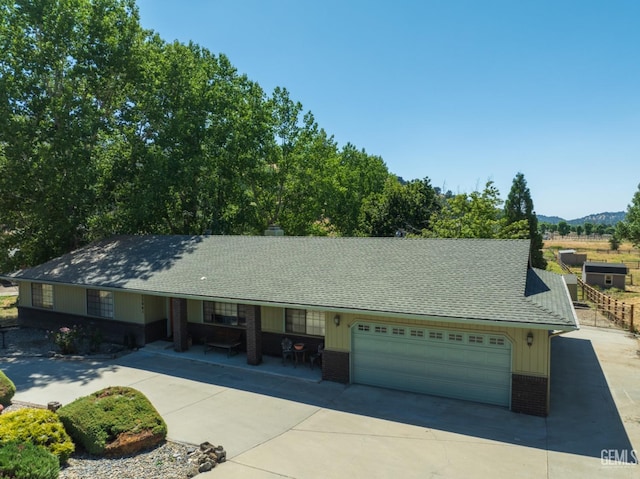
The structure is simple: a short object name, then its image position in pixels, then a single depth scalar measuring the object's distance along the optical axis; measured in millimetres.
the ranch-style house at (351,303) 11031
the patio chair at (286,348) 14555
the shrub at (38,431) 7780
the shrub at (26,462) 6590
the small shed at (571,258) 53781
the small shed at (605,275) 34469
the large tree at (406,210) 31938
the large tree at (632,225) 44812
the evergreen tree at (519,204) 34094
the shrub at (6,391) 10844
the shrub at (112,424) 8594
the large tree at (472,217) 26609
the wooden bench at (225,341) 15719
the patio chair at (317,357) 14172
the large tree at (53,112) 22297
